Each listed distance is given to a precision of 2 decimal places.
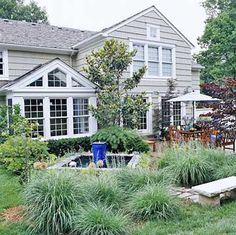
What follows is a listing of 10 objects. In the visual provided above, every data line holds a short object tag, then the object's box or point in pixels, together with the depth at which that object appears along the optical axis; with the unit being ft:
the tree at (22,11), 103.55
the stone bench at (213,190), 17.75
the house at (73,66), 40.24
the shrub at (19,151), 23.80
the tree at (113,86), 40.81
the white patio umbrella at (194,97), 45.78
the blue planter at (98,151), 29.96
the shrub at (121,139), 36.40
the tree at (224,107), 27.20
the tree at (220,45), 86.07
